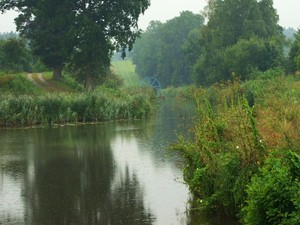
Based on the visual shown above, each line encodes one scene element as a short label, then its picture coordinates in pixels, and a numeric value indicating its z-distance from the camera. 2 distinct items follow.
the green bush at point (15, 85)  47.25
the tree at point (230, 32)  72.88
